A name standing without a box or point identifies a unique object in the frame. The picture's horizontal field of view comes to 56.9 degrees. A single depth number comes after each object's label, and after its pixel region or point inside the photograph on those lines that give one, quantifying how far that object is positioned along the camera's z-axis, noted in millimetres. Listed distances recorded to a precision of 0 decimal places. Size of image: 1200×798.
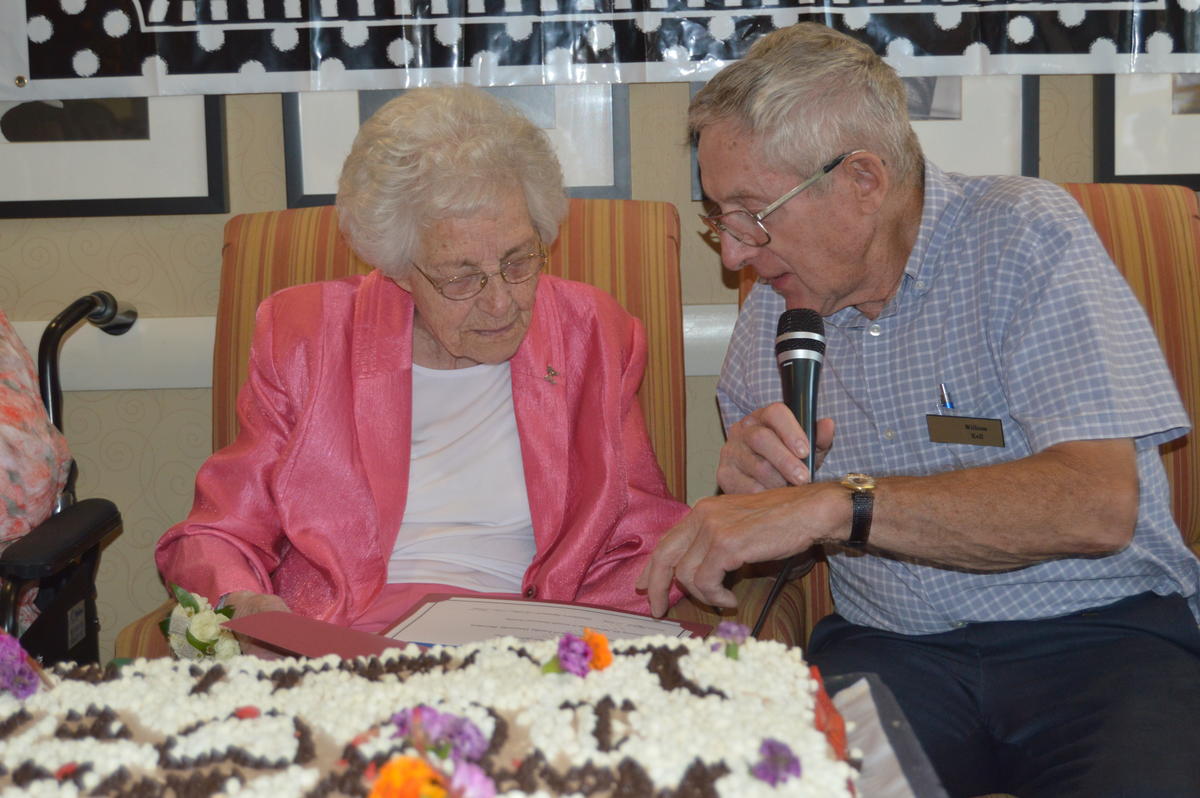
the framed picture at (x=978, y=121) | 2385
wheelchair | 1676
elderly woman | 1721
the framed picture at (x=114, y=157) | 2475
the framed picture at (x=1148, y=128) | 2383
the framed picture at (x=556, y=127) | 2432
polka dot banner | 2344
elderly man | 1355
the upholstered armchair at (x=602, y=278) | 2127
